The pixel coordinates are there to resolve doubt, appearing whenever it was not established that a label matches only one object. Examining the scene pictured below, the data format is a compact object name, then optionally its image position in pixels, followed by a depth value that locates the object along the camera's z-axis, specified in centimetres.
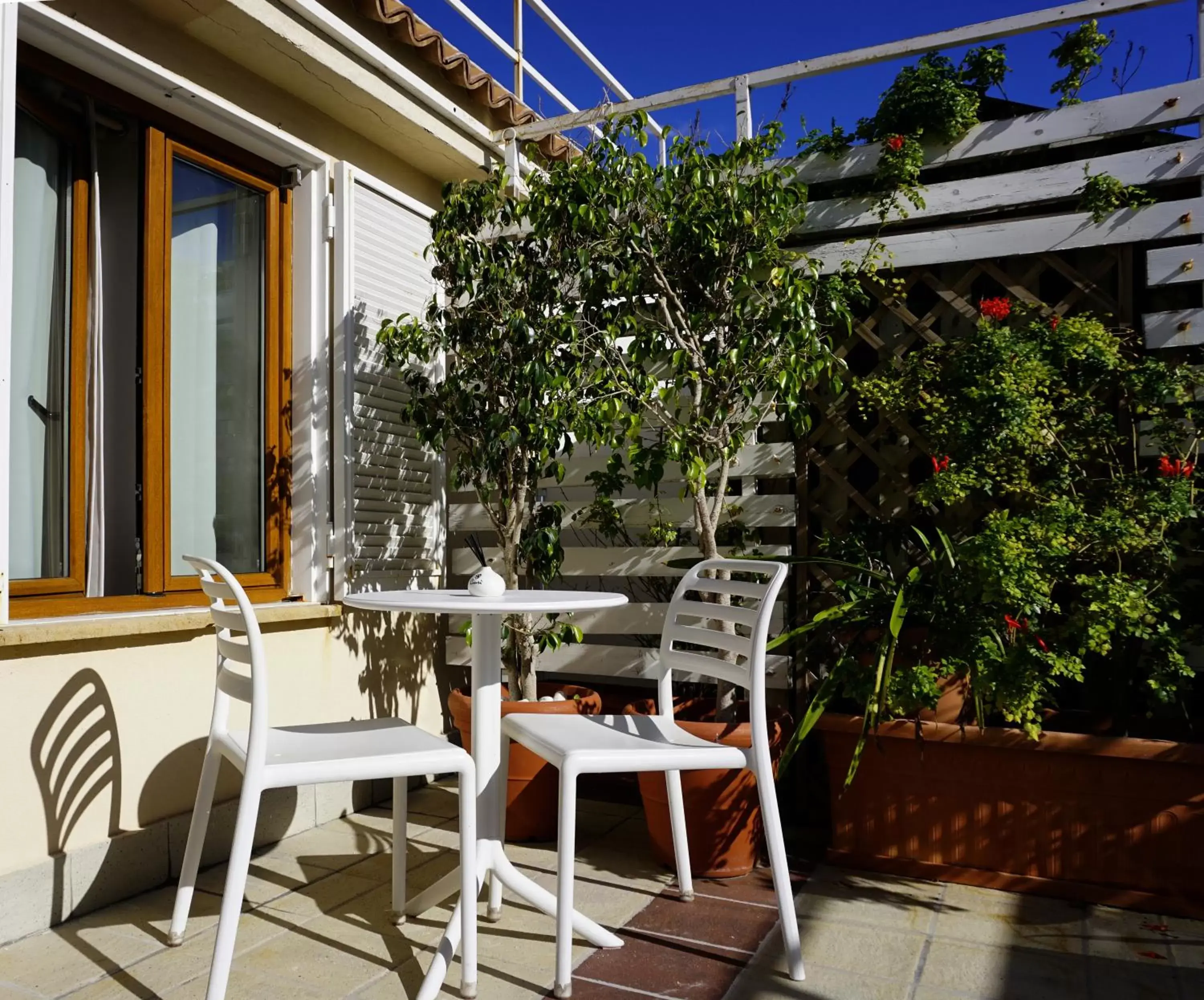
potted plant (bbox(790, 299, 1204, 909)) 275
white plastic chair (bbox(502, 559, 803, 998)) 222
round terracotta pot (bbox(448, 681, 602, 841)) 335
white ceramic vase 262
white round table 248
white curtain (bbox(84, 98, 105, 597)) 299
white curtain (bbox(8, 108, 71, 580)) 281
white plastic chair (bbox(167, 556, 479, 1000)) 199
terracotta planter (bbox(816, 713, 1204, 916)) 272
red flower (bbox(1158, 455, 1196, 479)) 289
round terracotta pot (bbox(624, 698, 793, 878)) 301
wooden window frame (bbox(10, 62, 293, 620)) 287
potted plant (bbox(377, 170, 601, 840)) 345
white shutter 366
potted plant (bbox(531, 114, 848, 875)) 329
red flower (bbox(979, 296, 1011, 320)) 319
